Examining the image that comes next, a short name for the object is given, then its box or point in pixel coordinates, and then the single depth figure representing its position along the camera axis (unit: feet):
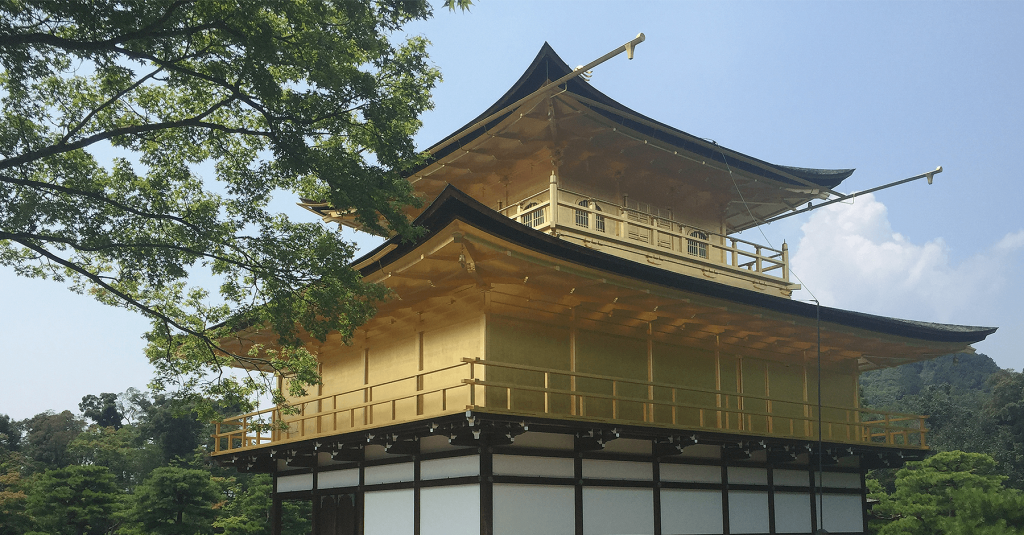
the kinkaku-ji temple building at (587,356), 50.98
